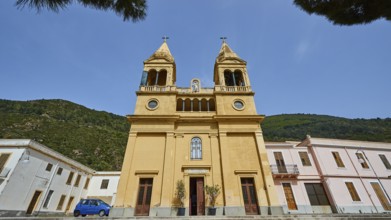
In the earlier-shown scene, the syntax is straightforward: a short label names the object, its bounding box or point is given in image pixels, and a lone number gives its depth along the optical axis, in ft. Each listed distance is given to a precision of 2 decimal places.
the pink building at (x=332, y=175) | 54.90
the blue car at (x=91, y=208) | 52.37
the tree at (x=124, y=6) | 11.68
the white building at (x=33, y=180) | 53.57
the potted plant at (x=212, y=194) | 41.06
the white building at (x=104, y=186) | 85.76
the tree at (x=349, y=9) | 12.28
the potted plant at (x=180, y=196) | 41.09
